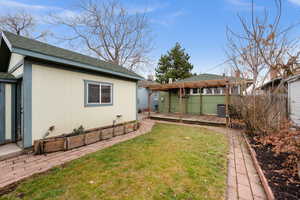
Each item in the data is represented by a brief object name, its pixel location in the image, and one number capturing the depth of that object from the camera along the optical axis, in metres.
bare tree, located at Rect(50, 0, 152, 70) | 12.66
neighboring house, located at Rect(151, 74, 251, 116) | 9.38
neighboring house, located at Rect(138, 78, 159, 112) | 14.60
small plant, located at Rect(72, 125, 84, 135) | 4.47
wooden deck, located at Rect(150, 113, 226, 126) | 7.24
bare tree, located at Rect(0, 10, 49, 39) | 11.45
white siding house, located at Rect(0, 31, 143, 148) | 3.55
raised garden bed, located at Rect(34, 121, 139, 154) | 3.51
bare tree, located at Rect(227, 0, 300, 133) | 3.78
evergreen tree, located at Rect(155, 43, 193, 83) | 19.42
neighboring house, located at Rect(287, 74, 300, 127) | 5.98
